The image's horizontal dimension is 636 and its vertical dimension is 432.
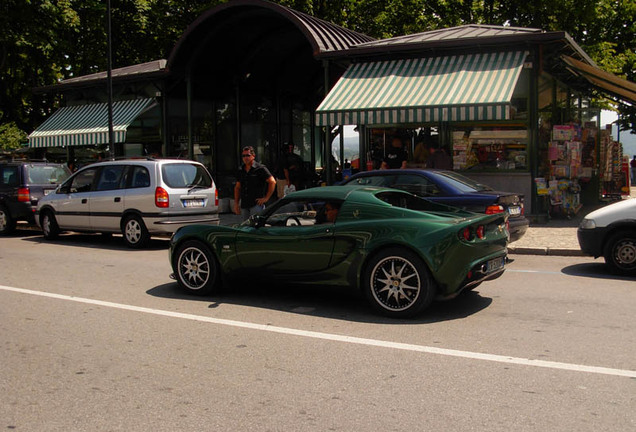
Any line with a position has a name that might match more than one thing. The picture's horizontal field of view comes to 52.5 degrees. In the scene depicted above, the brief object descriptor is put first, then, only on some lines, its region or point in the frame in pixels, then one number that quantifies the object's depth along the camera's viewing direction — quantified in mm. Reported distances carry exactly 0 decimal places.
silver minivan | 12359
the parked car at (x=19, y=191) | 15156
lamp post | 17406
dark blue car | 9914
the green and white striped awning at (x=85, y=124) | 20609
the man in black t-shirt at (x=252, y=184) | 11062
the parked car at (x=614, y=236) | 8750
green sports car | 6277
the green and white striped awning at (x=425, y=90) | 13977
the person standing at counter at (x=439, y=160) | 15414
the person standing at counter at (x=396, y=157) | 16859
